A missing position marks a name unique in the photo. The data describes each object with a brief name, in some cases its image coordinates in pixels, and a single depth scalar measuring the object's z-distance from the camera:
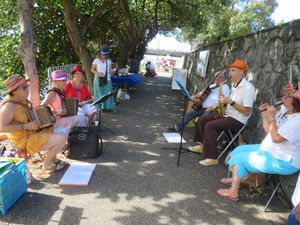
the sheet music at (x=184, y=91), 3.61
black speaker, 3.80
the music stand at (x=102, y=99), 4.17
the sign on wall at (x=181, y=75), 10.79
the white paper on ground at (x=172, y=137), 4.89
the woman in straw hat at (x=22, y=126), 2.88
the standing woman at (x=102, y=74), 6.19
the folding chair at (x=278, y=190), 2.97
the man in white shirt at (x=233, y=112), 3.61
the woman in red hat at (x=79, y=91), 4.43
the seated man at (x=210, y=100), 4.38
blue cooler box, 2.42
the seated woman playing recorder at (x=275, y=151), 2.57
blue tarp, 8.93
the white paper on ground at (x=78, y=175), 3.14
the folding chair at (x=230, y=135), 3.83
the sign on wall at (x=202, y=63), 7.69
